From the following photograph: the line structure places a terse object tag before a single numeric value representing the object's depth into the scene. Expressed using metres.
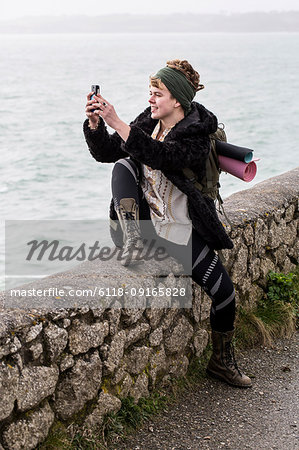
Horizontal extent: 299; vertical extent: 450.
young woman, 5.78
